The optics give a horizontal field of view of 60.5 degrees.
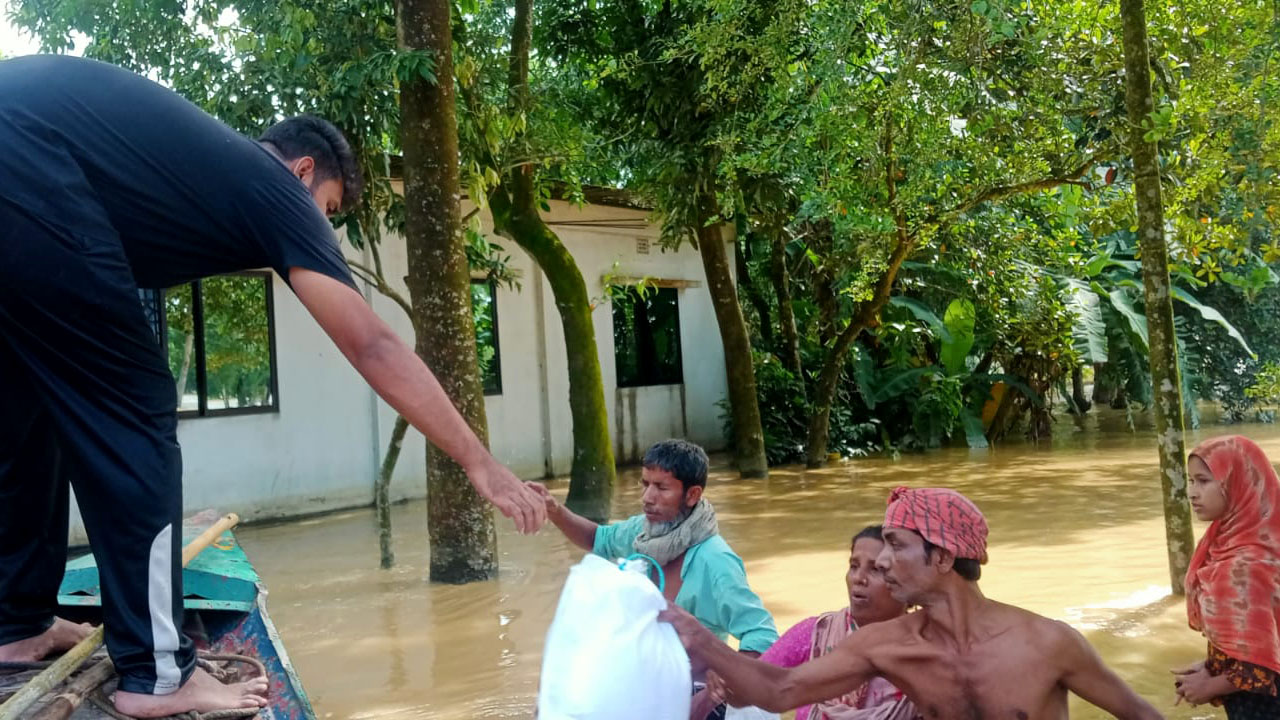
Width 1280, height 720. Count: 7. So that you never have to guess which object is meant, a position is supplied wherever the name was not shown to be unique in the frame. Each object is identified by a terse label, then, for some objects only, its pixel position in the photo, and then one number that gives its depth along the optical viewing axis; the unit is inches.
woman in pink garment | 116.3
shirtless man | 98.3
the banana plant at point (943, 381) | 597.6
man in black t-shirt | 86.7
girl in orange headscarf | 123.4
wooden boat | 110.3
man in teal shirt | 120.3
